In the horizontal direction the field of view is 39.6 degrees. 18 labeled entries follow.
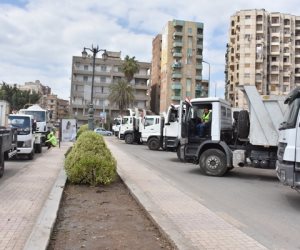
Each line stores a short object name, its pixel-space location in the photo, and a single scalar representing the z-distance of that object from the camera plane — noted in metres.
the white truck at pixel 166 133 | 19.73
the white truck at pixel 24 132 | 17.95
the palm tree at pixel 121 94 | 85.94
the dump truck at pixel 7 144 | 12.46
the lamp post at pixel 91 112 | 21.18
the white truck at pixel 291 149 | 8.52
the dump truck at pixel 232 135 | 12.73
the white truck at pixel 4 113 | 14.72
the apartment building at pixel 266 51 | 100.81
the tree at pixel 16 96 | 76.34
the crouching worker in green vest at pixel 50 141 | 27.16
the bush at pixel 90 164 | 10.29
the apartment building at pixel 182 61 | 91.38
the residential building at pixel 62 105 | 160.32
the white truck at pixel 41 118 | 27.03
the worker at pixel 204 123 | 14.32
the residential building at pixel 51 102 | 155.00
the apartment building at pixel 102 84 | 97.12
